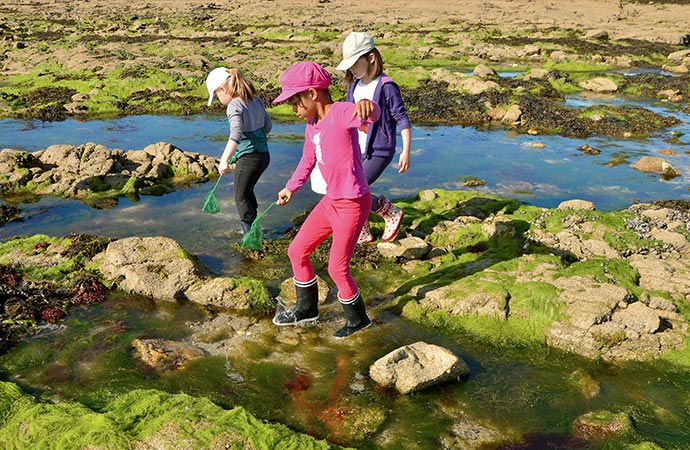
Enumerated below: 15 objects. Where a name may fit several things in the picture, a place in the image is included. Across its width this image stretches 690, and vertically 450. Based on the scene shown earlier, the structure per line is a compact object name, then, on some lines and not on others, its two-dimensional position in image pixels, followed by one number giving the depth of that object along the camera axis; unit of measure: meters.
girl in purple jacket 5.82
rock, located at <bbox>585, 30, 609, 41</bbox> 37.84
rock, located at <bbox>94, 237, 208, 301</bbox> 6.12
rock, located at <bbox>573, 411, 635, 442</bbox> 3.91
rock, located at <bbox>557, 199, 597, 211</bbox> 8.32
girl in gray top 6.65
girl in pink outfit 4.41
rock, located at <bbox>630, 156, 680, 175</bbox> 11.75
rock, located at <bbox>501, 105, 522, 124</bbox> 16.59
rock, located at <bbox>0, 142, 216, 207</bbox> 10.00
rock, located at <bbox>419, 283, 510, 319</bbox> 5.66
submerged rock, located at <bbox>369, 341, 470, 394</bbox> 4.38
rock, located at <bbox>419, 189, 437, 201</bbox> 9.31
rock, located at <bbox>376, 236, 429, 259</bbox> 7.10
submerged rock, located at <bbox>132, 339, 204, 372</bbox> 4.71
